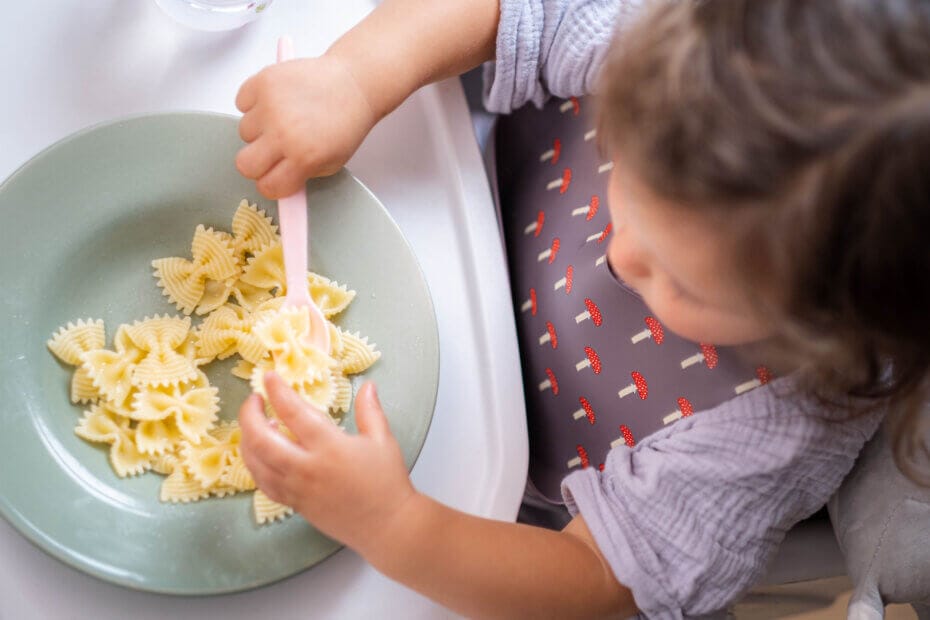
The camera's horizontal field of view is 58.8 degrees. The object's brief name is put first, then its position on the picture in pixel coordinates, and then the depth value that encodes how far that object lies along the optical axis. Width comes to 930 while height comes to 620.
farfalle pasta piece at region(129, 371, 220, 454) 0.59
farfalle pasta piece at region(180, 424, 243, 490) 0.59
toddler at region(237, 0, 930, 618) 0.40
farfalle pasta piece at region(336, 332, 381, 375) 0.62
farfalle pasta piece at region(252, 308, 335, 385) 0.60
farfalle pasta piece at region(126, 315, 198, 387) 0.60
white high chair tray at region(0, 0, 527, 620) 0.63
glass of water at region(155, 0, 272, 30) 0.70
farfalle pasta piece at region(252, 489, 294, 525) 0.58
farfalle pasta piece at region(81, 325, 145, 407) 0.59
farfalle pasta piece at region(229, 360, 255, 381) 0.62
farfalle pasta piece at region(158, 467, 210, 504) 0.58
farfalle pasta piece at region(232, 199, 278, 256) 0.63
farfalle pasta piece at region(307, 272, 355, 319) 0.63
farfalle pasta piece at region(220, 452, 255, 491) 0.59
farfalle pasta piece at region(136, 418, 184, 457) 0.59
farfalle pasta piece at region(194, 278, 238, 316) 0.63
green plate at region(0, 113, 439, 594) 0.56
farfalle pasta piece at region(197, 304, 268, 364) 0.61
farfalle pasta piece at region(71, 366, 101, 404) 0.59
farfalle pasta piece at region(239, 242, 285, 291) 0.63
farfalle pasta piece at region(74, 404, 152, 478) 0.59
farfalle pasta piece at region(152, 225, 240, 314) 0.62
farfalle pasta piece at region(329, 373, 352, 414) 0.61
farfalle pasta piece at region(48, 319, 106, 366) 0.59
